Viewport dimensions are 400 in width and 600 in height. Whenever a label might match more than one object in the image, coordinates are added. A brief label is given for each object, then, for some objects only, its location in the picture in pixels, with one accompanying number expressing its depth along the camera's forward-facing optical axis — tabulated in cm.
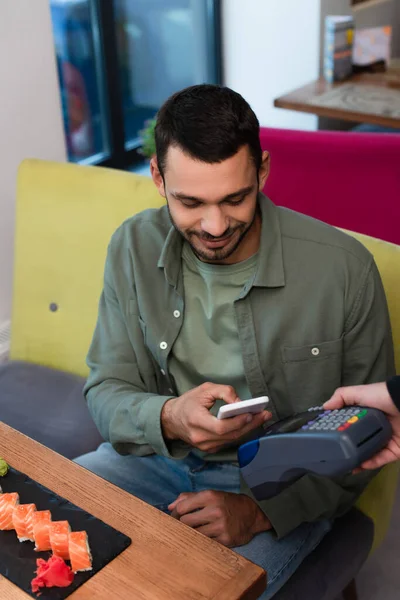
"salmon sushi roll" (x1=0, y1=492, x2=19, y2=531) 107
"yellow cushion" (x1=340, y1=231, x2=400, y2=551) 137
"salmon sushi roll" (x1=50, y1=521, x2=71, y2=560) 101
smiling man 125
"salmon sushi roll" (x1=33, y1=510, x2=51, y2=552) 103
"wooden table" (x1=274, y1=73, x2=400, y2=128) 272
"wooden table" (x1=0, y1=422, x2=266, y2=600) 94
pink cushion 182
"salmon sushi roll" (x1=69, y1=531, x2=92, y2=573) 99
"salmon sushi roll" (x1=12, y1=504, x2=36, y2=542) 105
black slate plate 98
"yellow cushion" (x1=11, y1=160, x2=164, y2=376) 180
